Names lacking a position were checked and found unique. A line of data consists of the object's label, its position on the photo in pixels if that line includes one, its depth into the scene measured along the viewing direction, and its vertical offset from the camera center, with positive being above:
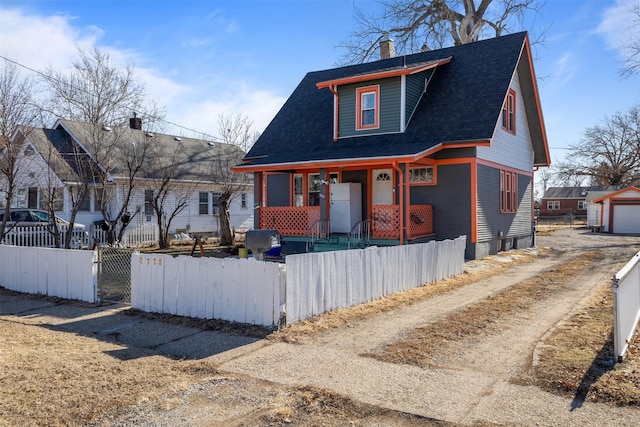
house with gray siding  16.14 +2.02
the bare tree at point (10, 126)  12.98 +2.33
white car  17.77 -0.66
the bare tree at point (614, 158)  52.50 +5.69
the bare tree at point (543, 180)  68.80 +5.04
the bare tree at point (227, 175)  22.12 +1.99
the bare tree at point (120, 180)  20.60 +1.51
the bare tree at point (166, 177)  23.80 +1.75
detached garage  35.59 -0.03
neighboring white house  20.97 +1.62
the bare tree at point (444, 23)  30.58 +11.75
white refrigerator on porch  17.53 +0.21
